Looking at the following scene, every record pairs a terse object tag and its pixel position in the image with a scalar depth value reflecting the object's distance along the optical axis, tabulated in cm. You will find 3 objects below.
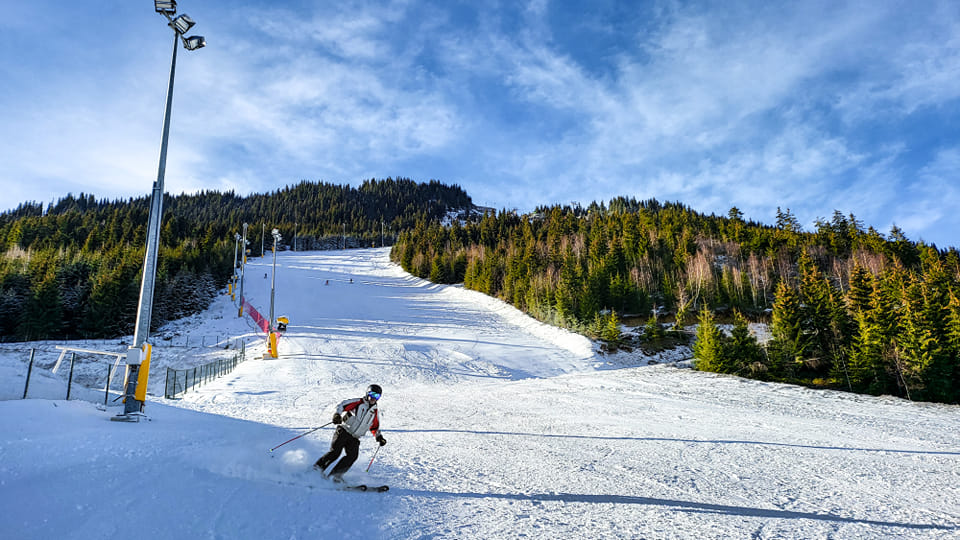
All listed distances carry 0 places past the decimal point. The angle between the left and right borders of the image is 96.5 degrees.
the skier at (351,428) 628
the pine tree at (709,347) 2839
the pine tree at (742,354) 2869
